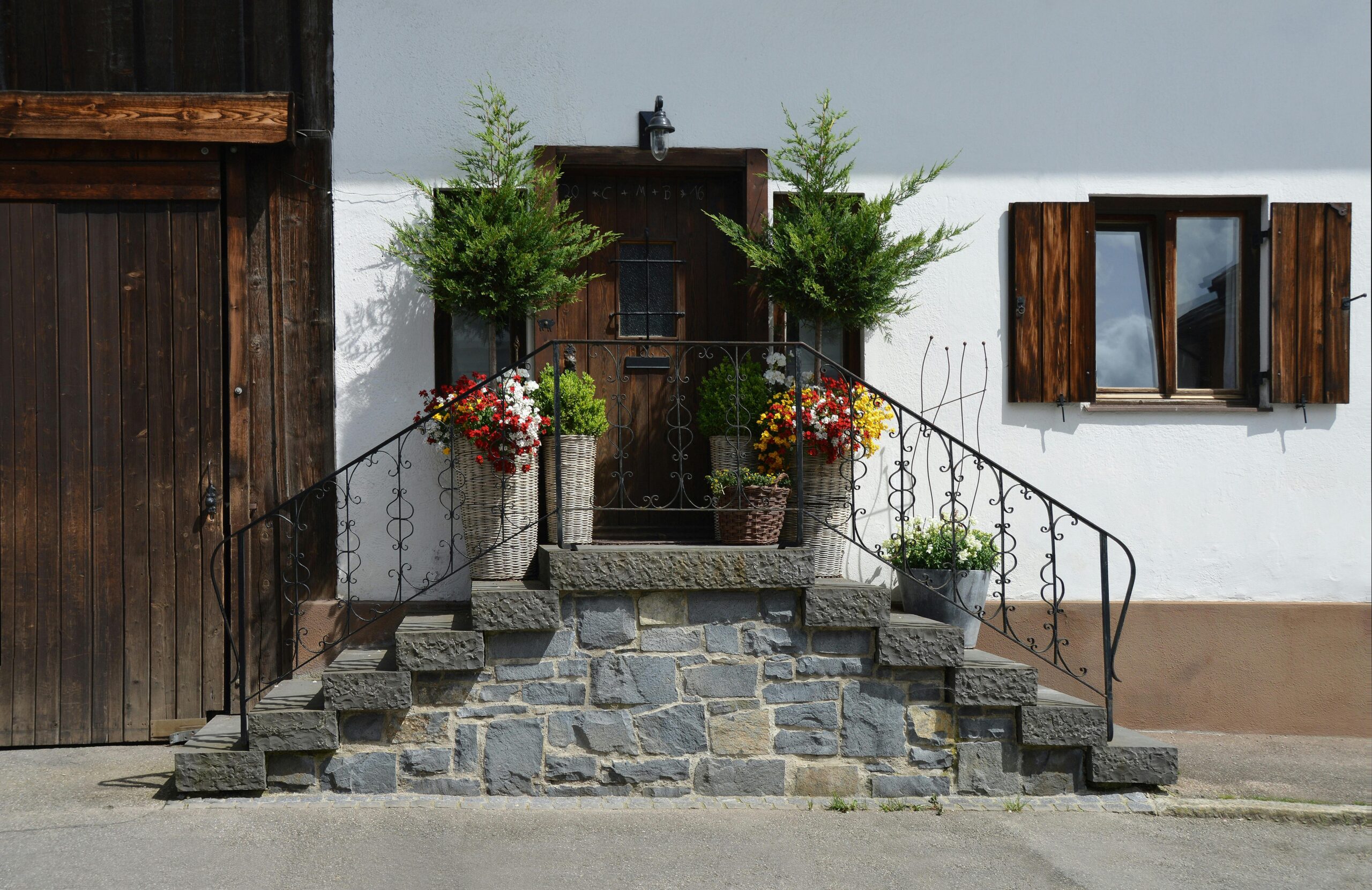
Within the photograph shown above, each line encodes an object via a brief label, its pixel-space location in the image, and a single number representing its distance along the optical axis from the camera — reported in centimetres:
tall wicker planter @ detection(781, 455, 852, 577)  505
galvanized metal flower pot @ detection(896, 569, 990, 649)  520
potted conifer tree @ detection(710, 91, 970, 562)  510
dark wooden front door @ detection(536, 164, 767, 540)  567
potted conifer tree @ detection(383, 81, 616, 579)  480
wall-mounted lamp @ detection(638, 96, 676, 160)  534
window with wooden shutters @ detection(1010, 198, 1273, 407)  589
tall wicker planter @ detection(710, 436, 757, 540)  514
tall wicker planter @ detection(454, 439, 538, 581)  484
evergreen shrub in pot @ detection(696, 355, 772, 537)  517
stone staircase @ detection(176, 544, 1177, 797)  448
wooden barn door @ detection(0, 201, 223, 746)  519
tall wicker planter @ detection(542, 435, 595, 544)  482
